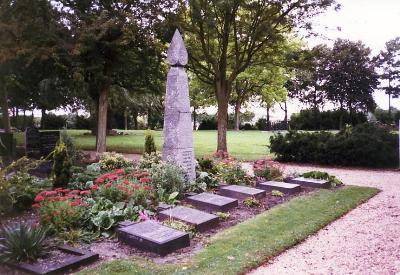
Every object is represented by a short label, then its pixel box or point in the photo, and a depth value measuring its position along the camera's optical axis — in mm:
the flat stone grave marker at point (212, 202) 8180
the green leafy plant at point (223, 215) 7680
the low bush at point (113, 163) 11961
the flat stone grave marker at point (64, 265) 5023
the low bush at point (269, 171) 11656
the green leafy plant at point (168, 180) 9062
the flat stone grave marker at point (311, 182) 10930
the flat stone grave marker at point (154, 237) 5809
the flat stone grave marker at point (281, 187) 10188
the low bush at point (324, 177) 11427
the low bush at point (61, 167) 9055
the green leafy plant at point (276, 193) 9766
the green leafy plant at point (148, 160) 11227
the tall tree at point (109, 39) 14742
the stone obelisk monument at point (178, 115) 10156
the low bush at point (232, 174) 10898
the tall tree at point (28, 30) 14117
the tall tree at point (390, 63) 49656
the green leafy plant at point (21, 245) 5347
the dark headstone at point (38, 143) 16203
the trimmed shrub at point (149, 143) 13062
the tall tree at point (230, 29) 16141
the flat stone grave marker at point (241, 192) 9320
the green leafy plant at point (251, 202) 8727
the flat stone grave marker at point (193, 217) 6938
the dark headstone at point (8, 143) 15234
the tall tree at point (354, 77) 47031
